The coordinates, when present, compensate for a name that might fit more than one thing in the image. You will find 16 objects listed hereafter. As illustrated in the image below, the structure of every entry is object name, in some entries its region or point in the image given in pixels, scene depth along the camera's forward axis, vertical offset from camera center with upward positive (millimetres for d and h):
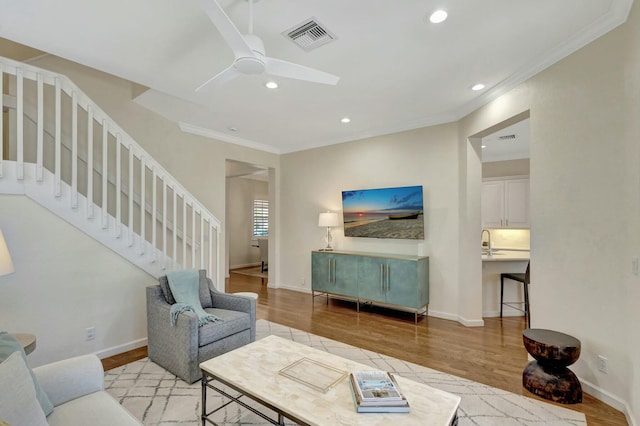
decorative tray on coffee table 1673 -973
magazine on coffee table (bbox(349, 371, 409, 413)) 1430 -933
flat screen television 4422 -17
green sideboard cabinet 4070 -985
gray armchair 2467 -1059
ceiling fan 1689 +1044
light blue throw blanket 2673 -789
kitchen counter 4234 -701
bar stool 3979 -1052
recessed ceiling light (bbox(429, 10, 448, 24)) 2070 +1398
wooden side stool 2266 -1294
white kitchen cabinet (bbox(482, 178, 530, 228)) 5635 +157
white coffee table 1390 -972
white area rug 2070 -1444
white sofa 1406 -965
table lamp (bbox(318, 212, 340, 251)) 5059 -134
